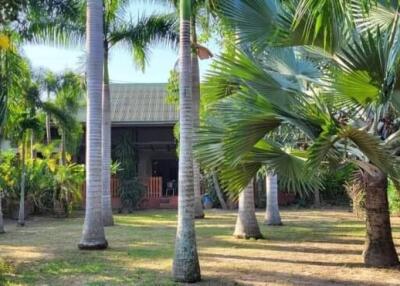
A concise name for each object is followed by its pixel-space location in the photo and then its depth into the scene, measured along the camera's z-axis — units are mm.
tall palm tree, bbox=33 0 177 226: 18172
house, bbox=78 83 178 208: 28109
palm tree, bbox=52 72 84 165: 23219
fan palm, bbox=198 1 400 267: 7691
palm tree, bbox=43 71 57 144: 23188
